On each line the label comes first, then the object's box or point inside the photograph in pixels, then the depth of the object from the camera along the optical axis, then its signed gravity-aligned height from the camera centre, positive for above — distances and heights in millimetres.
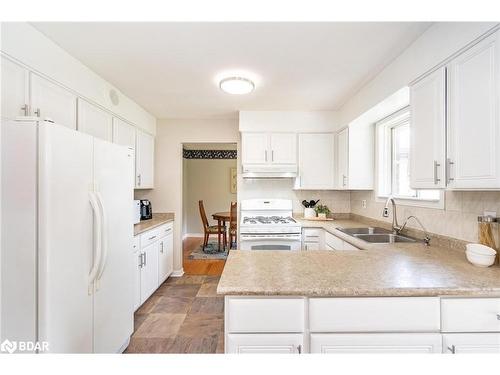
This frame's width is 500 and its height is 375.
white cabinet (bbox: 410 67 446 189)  1430 +357
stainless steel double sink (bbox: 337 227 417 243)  2273 -494
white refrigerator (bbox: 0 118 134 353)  1201 -269
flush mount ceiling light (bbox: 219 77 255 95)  2174 +955
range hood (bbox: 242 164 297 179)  3225 +231
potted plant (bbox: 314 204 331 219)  3324 -339
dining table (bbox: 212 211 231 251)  4853 -641
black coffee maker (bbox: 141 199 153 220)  3335 -323
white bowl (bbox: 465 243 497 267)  1314 -378
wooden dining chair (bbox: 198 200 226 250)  5207 -921
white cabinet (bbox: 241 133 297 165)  3242 +519
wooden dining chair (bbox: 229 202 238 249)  4603 -657
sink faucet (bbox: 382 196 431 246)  2266 -302
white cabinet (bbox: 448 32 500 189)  1150 +364
